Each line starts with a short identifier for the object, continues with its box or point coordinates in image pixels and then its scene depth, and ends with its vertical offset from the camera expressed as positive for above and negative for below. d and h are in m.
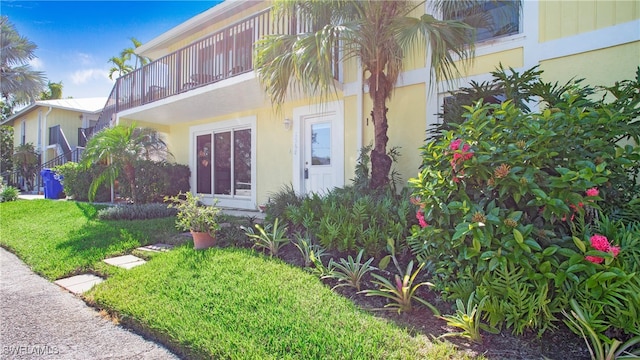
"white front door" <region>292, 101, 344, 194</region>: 7.01 +0.69
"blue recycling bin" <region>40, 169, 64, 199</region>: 13.05 -0.38
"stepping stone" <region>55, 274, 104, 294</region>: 3.82 -1.33
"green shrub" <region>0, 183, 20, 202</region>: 11.81 -0.69
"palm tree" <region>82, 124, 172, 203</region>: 8.23 +0.66
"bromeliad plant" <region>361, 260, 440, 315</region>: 2.81 -1.04
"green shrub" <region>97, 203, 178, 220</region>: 7.31 -0.83
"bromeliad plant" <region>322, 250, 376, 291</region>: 3.26 -0.98
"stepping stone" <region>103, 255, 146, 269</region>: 4.45 -1.21
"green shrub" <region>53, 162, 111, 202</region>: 11.23 -0.25
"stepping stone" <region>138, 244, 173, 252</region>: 5.01 -1.13
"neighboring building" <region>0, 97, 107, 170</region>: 19.08 +3.33
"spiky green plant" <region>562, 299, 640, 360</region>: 1.92 -0.98
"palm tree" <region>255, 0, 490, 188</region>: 4.35 +1.96
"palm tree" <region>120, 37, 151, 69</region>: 21.89 +8.67
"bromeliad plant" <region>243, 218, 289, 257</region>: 4.36 -0.85
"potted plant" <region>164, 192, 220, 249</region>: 4.72 -0.69
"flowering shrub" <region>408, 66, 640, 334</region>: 2.21 -0.15
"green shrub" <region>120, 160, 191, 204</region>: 9.56 -0.15
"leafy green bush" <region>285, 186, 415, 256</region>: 3.77 -0.55
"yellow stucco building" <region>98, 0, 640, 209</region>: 4.61 +1.81
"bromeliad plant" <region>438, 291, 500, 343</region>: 2.29 -1.03
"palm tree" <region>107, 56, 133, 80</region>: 23.16 +8.17
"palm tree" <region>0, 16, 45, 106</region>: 13.95 +4.85
